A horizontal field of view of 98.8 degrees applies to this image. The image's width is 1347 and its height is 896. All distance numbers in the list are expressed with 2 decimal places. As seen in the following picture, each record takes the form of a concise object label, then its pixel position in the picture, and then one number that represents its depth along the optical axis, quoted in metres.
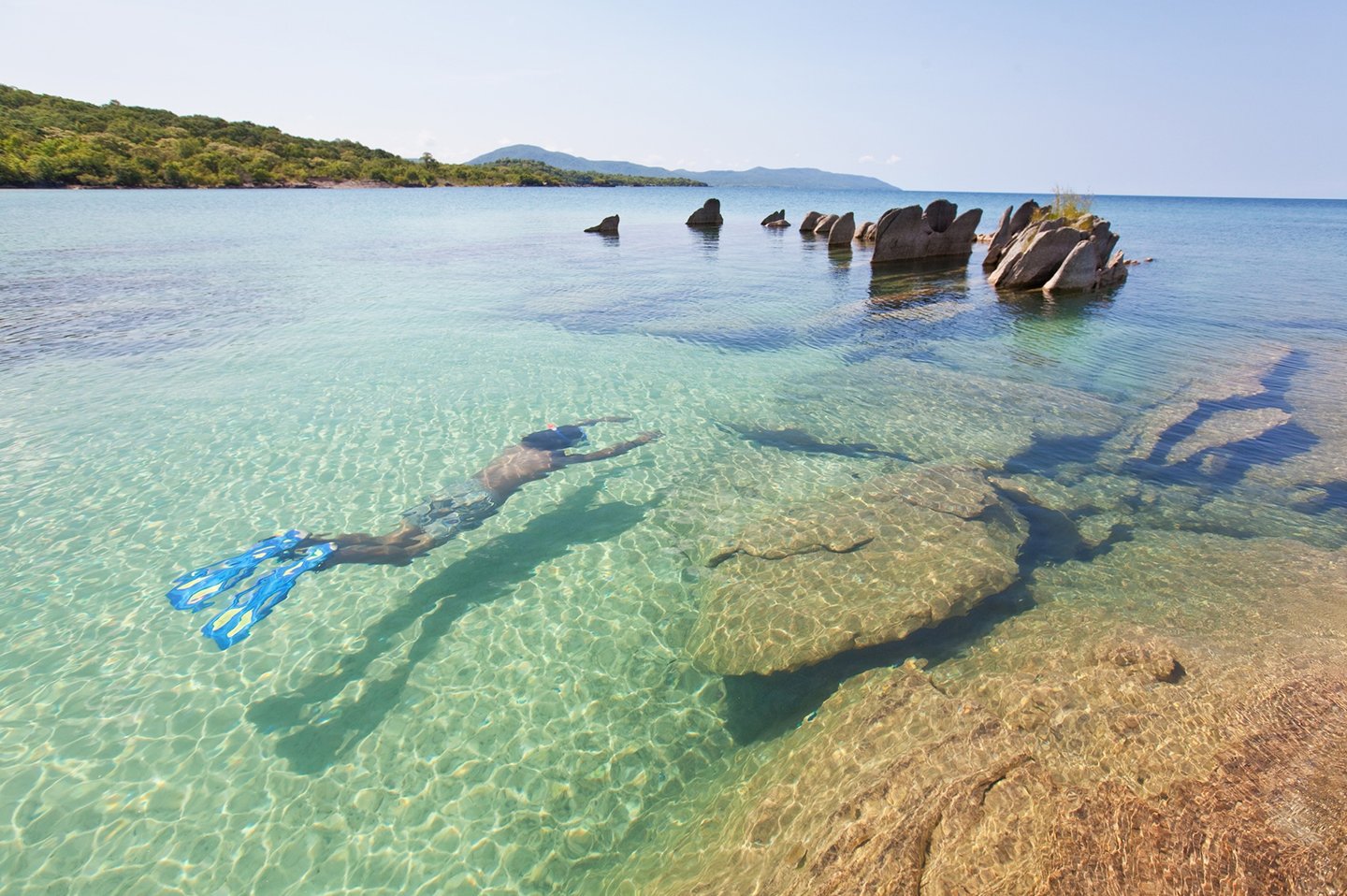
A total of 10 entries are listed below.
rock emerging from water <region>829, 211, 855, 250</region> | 43.16
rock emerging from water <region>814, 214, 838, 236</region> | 48.69
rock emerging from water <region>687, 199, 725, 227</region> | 56.59
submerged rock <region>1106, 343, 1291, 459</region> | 11.39
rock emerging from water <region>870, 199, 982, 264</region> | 34.06
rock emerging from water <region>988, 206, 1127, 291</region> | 25.88
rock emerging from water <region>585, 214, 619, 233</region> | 47.84
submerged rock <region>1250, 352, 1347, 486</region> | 10.23
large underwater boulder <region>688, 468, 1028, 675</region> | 6.66
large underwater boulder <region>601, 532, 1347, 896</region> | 3.70
